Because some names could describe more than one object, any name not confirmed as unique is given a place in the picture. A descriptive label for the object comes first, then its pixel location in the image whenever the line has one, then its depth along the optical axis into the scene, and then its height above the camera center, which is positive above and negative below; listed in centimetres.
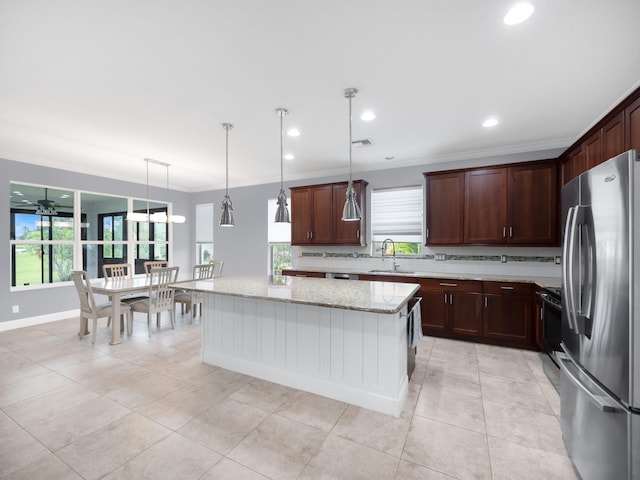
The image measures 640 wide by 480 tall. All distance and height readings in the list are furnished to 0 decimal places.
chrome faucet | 476 -16
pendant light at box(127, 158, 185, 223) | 468 +40
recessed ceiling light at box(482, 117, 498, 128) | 321 +133
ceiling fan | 472 +62
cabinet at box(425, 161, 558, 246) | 372 +45
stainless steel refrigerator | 135 -44
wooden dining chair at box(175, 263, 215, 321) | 491 -95
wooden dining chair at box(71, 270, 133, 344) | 381 -91
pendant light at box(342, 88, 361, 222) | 279 +30
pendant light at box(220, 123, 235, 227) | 333 +30
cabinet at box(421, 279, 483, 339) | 383 -95
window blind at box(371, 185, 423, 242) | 479 +43
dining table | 384 -69
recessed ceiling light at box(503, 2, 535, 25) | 165 +133
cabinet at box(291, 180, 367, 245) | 492 +42
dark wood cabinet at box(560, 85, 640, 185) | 227 +91
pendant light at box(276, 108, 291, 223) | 305 +34
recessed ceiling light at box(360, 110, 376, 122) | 306 +135
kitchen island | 230 -89
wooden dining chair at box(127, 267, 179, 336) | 417 -83
